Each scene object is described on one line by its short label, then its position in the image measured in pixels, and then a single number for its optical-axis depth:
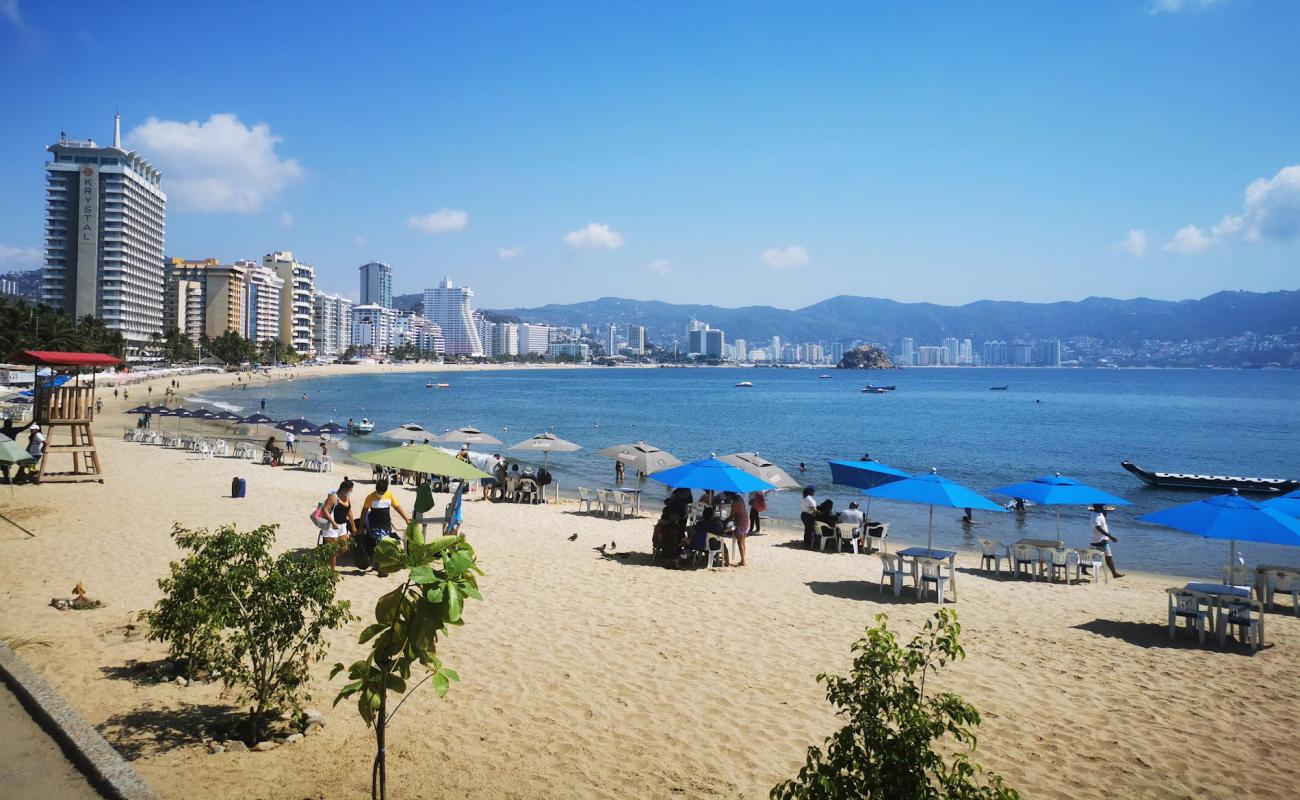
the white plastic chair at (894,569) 11.05
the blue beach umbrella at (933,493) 11.85
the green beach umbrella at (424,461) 11.93
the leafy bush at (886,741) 3.13
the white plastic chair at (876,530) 15.75
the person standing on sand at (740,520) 12.87
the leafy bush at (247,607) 5.13
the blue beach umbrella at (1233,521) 9.46
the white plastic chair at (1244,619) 8.98
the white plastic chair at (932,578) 10.70
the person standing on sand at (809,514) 15.38
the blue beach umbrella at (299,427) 29.69
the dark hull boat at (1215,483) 31.03
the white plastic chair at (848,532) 15.09
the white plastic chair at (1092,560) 13.30
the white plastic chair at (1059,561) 12.95
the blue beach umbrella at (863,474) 15.34
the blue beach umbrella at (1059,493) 13.05
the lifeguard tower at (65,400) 16.89
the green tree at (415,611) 3.65
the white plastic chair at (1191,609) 9.26
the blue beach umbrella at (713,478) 12.93
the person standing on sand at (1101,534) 14.43
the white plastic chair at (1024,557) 13.26
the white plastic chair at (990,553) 13.53
